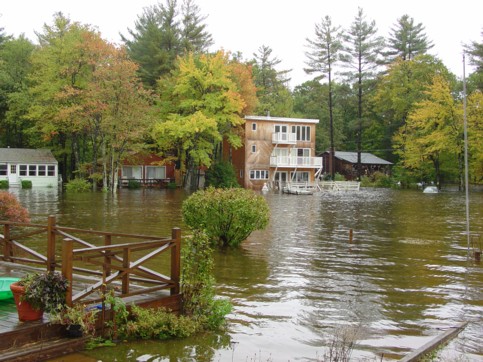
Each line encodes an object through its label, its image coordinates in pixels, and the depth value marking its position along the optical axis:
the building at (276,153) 56.50
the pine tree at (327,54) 70.50
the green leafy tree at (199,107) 47.69
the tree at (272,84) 69.50
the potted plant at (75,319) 6.14
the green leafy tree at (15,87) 50.50
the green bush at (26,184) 48.78
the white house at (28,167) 50.41
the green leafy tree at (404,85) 64.12
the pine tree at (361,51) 70.94
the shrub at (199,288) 7.75
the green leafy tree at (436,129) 56.66
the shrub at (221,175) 50.38
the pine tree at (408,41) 71.88
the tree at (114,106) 43.09
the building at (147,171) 56.56
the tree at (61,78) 45.62
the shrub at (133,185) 52.75
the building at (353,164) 73.81
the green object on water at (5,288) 7.21
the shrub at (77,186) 44.42
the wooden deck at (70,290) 5.85
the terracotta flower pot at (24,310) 6.22
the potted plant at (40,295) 6.16
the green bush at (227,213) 14.34
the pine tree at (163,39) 57.83
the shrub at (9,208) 15.59
